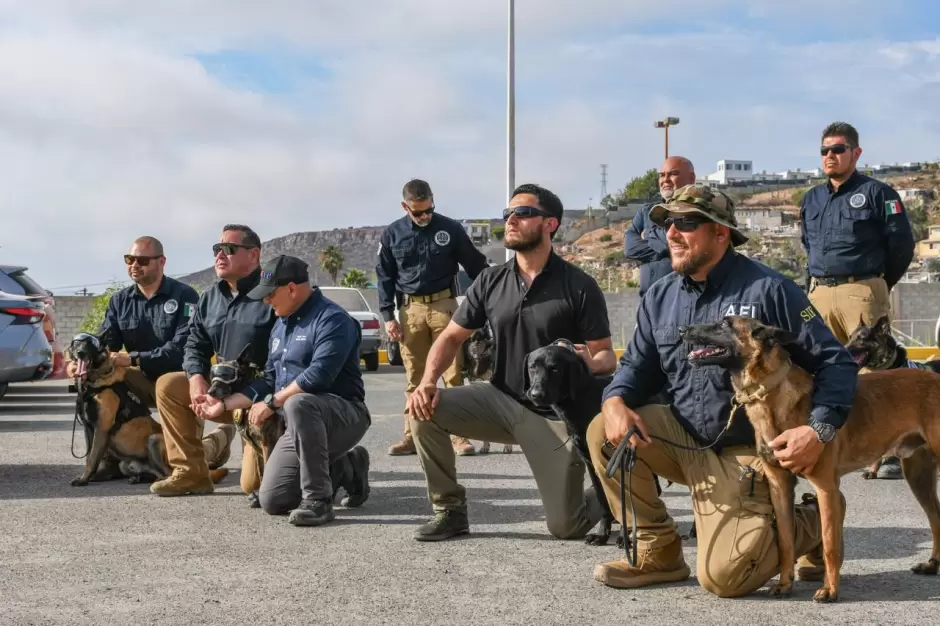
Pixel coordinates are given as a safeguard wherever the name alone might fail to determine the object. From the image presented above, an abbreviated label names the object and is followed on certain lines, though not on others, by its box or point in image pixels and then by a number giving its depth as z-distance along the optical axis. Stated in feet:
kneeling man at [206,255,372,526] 22.59
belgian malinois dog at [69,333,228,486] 27.14
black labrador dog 19.53
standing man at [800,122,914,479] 27.25
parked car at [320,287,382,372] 71.56
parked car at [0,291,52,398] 42.60
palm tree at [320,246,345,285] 264.52
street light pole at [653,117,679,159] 206.30
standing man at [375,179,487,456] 32.83
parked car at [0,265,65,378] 45.80
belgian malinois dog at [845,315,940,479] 26.63
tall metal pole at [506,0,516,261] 79.41
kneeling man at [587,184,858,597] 15.98
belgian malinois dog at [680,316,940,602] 15.43
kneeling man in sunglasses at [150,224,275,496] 25.85
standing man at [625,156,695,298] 29.12
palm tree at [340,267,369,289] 226.79
